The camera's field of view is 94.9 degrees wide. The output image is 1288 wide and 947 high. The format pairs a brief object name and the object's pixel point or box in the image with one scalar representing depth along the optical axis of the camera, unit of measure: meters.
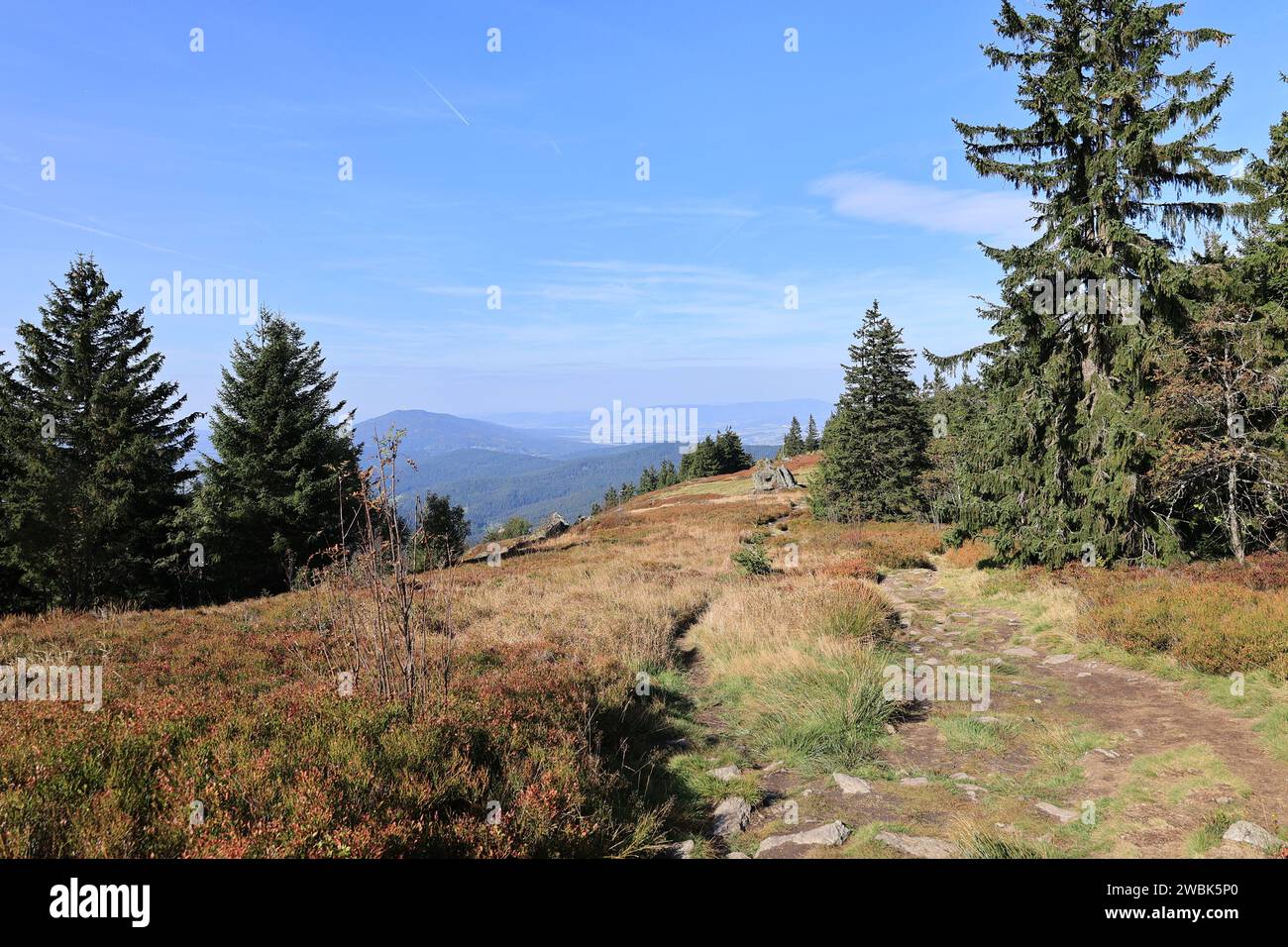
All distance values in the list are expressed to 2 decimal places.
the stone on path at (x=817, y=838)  4.55
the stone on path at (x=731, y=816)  4.95
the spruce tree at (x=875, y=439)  28.16
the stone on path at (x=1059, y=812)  4.64
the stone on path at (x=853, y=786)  5.43
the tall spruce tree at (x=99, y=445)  19.38
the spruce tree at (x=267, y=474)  22.31
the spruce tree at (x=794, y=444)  97.50
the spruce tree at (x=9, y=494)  19.16
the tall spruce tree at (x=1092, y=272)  11.34
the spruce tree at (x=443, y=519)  42.95
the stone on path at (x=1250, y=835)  3.90
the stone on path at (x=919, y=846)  4.23
